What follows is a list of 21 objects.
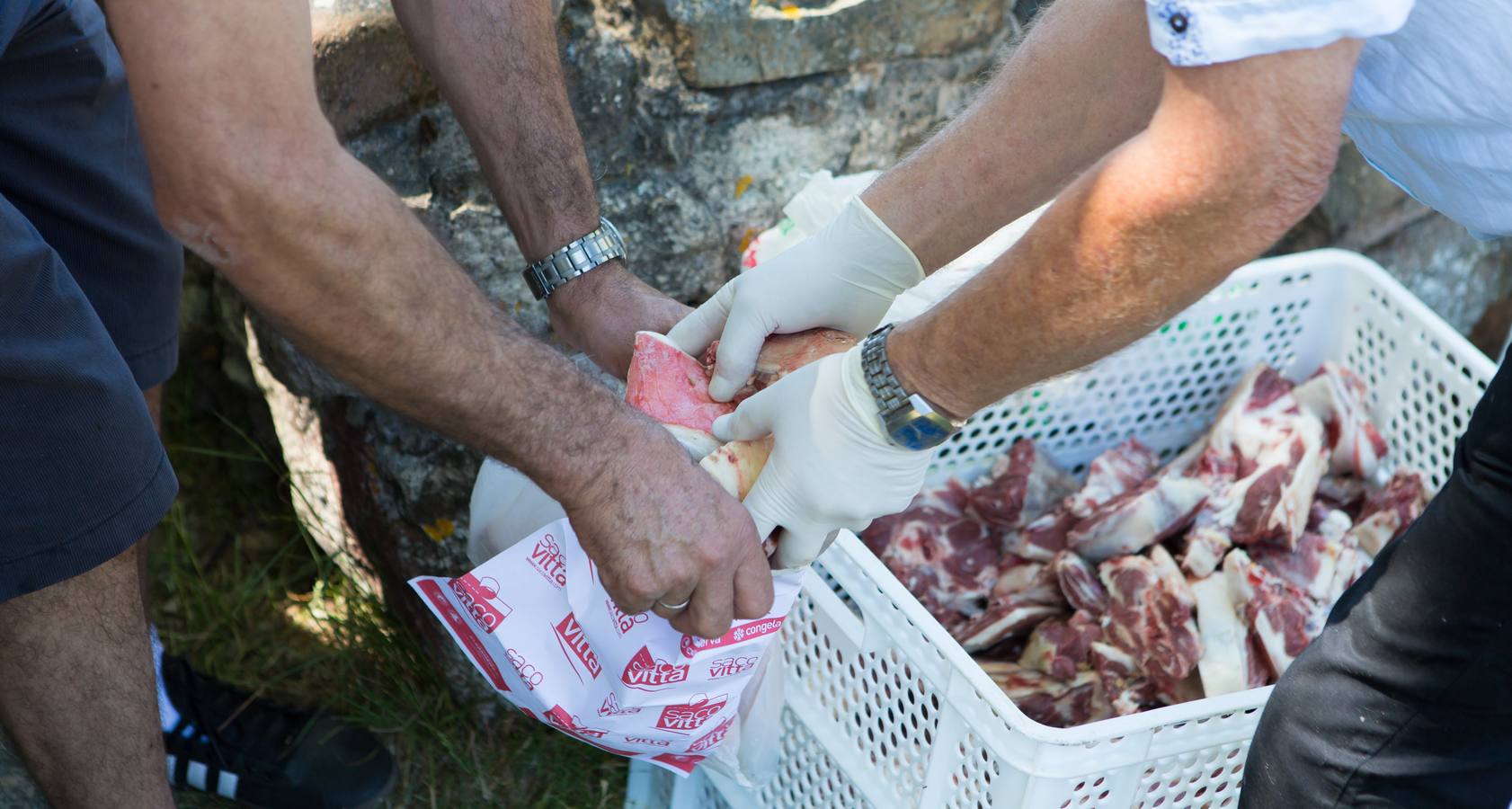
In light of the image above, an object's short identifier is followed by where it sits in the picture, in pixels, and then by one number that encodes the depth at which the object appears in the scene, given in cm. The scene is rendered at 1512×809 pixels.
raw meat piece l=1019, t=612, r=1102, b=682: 167
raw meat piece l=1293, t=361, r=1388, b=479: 195
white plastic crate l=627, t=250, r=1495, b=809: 130
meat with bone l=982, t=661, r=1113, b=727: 163
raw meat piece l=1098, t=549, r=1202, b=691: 159
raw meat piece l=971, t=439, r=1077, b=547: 189
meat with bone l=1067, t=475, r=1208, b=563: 179
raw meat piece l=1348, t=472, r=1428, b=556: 183
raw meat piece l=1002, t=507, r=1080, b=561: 185
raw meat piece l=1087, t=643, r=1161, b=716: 161
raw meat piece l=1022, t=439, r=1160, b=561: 186
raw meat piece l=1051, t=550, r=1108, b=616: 173
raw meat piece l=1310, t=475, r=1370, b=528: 196
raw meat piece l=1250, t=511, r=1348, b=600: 175
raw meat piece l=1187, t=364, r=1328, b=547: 181
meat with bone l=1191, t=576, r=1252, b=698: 156
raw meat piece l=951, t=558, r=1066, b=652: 174
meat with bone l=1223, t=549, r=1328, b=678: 159
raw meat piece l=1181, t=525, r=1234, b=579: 174
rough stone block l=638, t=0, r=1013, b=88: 185
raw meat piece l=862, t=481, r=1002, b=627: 183
